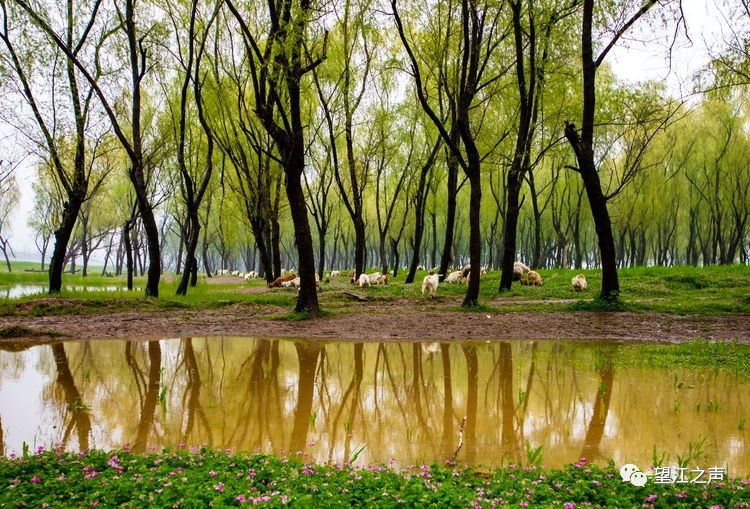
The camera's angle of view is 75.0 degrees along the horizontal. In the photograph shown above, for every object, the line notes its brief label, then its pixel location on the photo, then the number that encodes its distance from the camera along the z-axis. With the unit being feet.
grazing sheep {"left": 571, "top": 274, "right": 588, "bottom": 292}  49.67
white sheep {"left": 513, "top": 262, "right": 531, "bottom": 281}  60.89
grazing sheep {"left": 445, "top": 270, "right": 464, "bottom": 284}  62.64
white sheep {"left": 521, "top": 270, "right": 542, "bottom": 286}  56.90
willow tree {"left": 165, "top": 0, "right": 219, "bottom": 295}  51.09
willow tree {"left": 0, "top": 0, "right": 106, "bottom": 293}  46.68
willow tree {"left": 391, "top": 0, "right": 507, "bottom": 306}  40.29
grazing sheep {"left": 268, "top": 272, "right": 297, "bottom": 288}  69.52
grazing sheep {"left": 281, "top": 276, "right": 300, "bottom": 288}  67.07
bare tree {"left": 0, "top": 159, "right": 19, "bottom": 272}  138.31
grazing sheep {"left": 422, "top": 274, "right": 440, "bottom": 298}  50.70
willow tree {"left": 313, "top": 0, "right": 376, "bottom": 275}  61.00
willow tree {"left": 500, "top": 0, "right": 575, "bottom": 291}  43.09
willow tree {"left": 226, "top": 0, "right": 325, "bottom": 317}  35.58
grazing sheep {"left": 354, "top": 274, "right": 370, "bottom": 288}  63.10
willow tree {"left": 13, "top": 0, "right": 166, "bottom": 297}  44.96
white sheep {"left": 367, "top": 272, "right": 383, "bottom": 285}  67.82
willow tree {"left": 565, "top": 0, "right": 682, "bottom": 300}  38.83
